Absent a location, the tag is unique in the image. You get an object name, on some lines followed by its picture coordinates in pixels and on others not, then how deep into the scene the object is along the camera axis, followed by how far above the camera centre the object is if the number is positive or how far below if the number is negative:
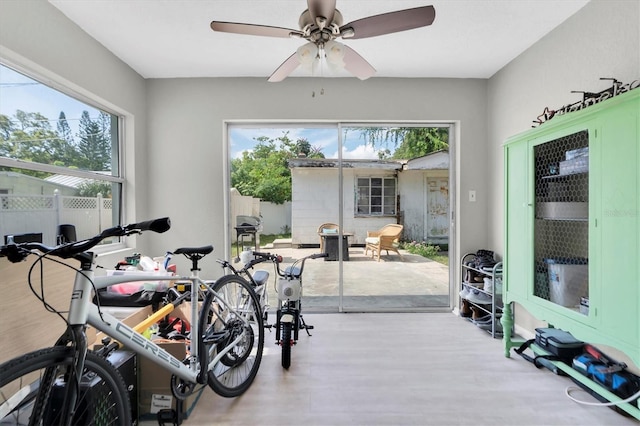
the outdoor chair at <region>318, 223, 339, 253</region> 3.34 -0.21
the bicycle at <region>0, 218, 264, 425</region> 0.91 -0.56
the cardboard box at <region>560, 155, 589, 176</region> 1.70 +0.28
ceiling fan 1.46 +1.02
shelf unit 2.61 -0.83
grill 3.33 -0.20
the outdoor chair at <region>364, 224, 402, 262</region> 3.45 -0.34
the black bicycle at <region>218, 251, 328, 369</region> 2.11 -0.64
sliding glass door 3.29 +0.13
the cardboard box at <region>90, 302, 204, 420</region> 1.56 -0.97
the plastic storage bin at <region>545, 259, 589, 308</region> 1.72 -0.46
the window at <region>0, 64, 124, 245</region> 1.83 +0.39
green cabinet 1.43 -0.08
